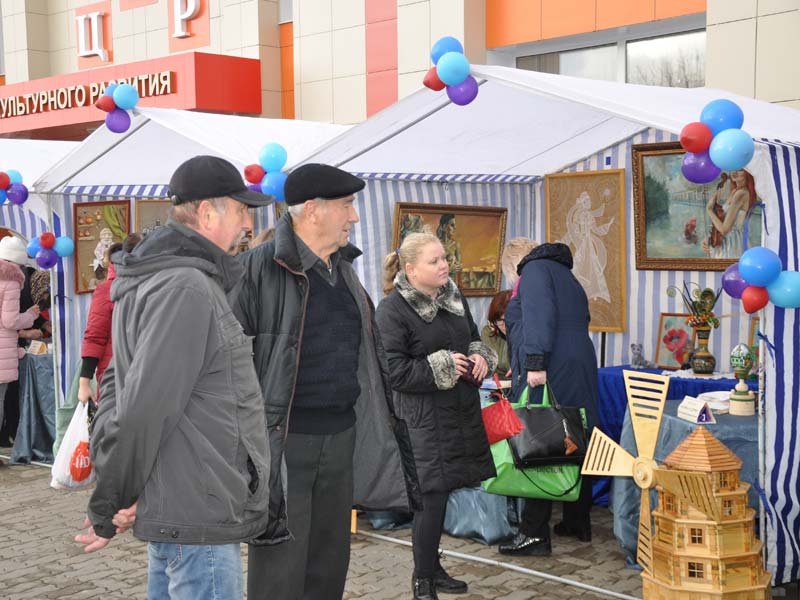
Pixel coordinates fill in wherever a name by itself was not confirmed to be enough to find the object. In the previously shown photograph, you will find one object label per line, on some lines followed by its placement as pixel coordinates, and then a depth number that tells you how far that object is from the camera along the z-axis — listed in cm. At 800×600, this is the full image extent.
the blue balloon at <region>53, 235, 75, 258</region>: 814
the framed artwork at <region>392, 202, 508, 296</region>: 773
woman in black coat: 457
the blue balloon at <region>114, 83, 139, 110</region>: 695
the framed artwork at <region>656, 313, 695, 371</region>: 723
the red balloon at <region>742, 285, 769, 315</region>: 435
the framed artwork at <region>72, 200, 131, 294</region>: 845
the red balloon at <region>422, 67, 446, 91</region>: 515
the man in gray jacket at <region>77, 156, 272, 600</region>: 246
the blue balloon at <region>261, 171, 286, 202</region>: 631
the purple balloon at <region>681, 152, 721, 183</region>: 425
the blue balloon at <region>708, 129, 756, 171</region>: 405
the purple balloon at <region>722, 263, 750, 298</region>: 443
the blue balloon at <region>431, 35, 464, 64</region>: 514
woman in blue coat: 564
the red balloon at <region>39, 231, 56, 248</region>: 802
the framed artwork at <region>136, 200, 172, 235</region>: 907
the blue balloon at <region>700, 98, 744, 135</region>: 421
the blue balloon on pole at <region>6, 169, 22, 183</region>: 795
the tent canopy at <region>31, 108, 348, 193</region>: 694
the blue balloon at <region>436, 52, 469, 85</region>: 505
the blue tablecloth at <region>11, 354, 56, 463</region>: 853
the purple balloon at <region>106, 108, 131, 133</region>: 709
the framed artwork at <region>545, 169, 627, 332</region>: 761
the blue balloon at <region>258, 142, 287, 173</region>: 644
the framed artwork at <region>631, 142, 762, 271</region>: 696
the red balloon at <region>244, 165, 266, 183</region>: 642
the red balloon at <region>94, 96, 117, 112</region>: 695
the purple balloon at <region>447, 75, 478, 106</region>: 514
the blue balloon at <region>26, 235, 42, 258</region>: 807
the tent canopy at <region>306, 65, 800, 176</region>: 504
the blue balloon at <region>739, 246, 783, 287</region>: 429
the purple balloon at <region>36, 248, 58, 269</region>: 808
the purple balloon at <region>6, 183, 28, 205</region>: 787
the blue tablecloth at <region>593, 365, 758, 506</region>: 670
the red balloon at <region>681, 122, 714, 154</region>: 421
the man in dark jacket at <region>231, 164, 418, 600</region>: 326
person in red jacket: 624
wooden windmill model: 432
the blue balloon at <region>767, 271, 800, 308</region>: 429
